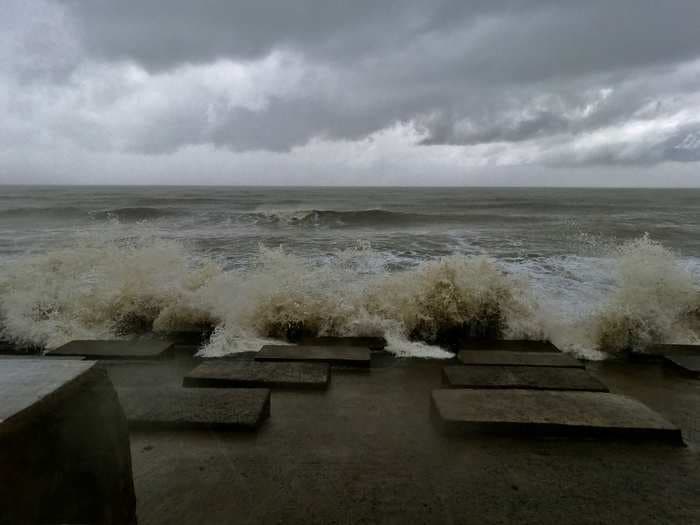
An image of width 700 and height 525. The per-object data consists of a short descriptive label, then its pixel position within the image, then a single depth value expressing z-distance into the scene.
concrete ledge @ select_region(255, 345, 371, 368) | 4.01
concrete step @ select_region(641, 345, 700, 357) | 4.40
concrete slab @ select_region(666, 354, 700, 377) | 3.86
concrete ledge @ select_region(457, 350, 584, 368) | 3.87
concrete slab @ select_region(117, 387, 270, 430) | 2.71
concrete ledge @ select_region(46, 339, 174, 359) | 4.15
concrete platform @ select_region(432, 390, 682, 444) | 2.62
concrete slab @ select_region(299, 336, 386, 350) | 4.68
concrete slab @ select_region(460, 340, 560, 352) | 4.54
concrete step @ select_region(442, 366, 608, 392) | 3.29
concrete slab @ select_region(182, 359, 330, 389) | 3.43
